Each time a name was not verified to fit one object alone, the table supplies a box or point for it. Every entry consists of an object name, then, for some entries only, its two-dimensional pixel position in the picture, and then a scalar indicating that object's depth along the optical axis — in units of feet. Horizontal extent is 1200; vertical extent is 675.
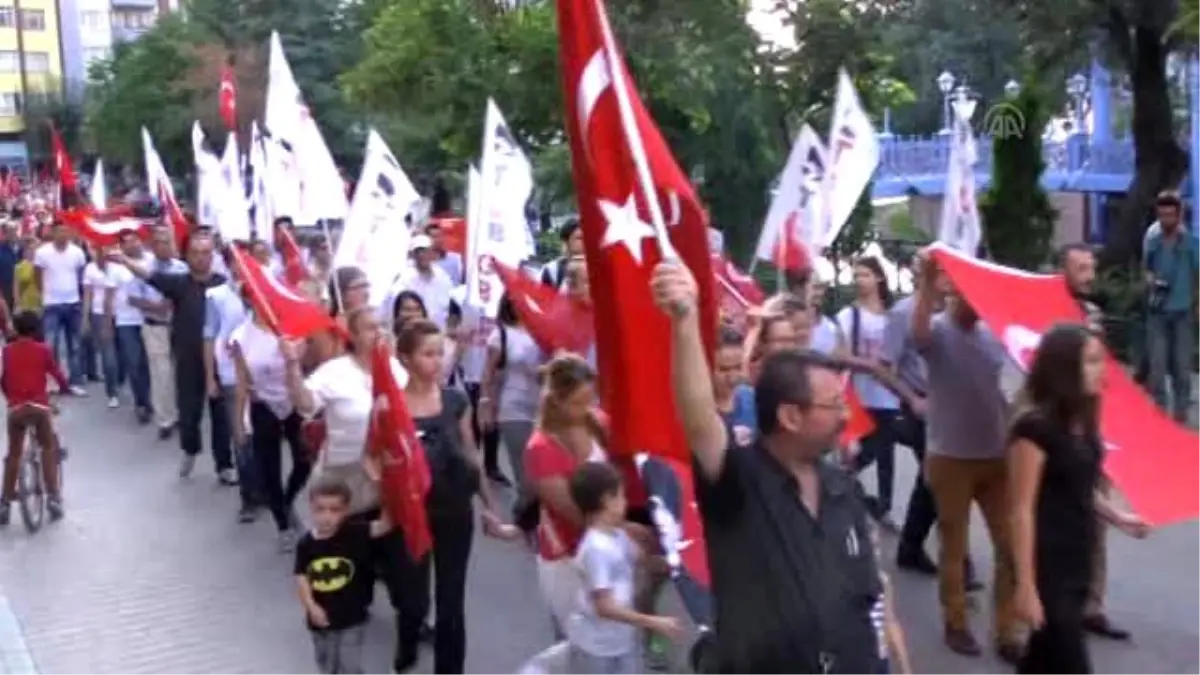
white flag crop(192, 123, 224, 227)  60.13
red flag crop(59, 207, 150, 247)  59.11
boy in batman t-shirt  23.65
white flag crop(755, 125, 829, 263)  35.86
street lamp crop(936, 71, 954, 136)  81.82
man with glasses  13.24
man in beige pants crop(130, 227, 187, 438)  52.37
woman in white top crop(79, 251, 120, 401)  59.11
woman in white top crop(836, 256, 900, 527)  34.35
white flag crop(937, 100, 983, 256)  32.76
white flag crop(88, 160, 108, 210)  80.07
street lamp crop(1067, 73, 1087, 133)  75.00
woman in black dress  19.04
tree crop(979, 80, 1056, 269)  68.03
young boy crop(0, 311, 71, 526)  39.75
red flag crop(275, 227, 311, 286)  44.78
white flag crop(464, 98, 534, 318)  38.06
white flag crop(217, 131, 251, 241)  55.26
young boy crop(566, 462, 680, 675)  20.43
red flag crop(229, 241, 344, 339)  31.37
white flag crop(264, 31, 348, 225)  42.57
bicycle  40.55
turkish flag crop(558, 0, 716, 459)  17.40
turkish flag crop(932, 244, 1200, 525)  22.92
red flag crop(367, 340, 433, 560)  24.16
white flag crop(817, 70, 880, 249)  35.37
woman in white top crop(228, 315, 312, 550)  35.91
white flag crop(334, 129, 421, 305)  37.17
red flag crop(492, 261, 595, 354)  33.17
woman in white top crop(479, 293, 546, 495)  33.32
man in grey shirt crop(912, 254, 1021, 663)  26.07
